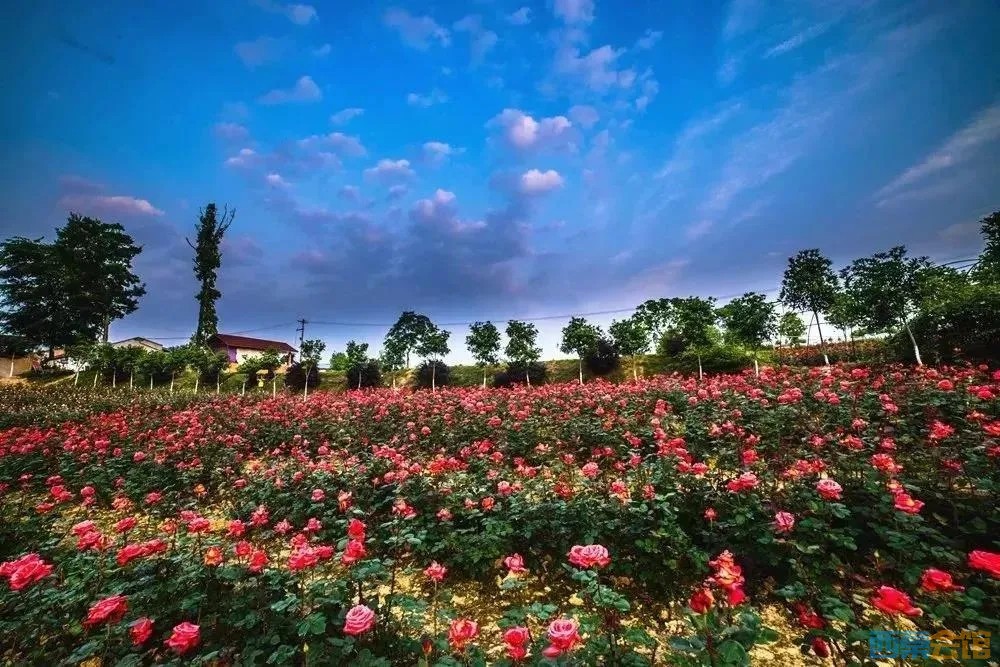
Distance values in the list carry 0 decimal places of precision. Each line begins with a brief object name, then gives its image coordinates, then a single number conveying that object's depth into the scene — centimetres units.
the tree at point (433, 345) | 3266
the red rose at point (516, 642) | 169
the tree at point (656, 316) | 2773
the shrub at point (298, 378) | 3388
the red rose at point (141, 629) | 212
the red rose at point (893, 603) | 161
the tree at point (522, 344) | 2902
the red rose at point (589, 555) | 202
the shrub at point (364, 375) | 3304
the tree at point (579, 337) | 2794
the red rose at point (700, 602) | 189
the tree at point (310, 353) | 3272
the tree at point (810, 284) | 2567
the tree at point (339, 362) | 3531
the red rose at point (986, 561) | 178
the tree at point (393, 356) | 3541
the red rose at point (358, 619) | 179
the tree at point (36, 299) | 4062
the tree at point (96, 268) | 4169
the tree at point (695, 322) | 2477
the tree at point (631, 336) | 2753
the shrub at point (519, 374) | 2916
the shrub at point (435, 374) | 3188
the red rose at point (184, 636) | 193
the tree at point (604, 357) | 2823
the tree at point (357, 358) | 3306
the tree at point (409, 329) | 3566
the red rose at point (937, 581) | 178
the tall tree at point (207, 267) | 4172
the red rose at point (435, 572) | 254
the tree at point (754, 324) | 2522
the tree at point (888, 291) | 2019
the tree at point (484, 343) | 3030
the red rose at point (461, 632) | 194
